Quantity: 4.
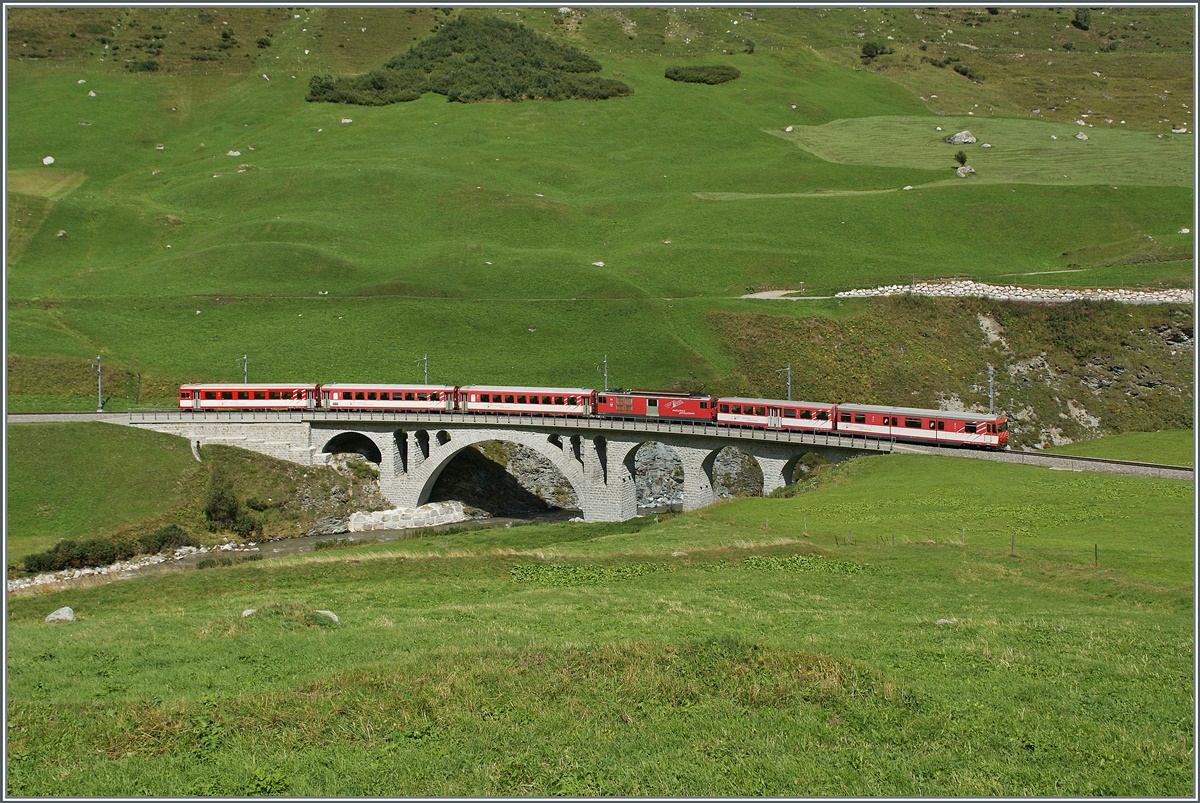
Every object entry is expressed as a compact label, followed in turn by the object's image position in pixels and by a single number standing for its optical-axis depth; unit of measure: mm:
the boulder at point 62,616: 38656
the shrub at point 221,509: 78750
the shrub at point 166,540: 73000
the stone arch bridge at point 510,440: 75500
